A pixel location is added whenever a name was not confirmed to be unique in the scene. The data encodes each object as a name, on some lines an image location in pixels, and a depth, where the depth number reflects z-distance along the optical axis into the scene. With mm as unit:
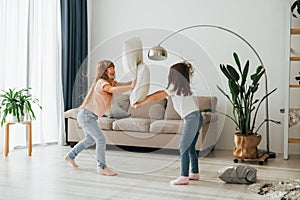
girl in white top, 3996
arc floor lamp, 4137
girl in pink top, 4277
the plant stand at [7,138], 5266
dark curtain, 6383
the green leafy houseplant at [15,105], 5254
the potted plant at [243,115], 5230
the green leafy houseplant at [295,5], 5516
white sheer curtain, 5715
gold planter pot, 5215
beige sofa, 4496
